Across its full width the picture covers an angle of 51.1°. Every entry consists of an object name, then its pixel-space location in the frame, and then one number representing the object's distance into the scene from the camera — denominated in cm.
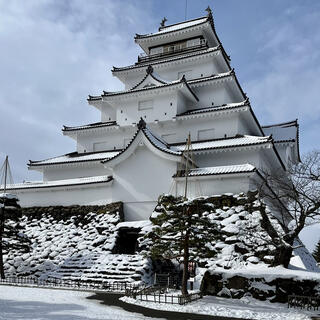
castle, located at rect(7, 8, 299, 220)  2581
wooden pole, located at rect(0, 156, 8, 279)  2104
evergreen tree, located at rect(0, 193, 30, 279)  2175
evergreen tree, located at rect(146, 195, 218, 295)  1572
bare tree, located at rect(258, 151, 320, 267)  1627
